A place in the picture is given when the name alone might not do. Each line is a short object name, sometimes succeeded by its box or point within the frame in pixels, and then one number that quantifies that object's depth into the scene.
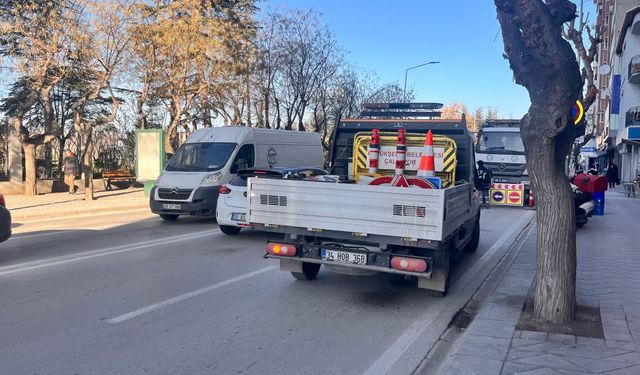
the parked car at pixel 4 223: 8.54
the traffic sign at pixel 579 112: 7.71
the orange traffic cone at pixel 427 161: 7.97
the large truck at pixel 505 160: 18.91
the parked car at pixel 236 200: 10.91
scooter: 13.45
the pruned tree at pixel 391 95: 42.03
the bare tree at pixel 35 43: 18.45
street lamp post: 41.72
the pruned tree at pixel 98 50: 19.80
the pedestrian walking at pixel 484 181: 9.60
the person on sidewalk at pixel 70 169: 21.02
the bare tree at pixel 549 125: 5.29
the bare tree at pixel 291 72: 29.53
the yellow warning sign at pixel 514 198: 18.72
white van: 13.23
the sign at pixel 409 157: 8.70
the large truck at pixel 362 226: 5.80
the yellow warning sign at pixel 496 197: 19.09
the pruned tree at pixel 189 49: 21.89
